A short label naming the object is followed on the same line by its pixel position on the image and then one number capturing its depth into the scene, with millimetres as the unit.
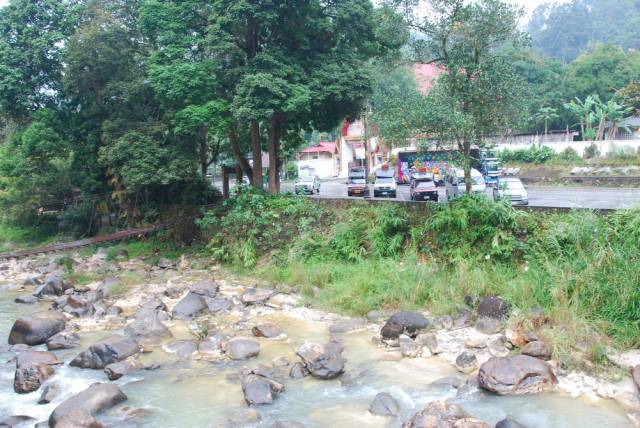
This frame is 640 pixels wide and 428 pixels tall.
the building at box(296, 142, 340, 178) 60562
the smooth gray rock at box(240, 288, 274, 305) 14914
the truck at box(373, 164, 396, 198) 30953
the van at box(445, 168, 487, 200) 23288
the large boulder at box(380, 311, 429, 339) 11352
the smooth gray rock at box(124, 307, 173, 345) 12000
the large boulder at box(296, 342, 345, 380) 9750
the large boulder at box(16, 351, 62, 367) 10597
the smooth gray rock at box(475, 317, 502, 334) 11148
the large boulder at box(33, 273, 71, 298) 17095
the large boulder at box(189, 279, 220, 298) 15852
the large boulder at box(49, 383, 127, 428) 8030
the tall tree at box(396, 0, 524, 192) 14820
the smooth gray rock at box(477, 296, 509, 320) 11516
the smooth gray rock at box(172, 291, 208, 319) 13953
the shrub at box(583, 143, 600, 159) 37631
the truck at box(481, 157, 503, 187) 25973
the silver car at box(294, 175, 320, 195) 35906
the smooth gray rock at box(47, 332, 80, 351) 11836
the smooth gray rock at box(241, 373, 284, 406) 8859
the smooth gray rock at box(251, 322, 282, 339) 12219
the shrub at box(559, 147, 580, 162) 38594
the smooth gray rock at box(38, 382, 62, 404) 9227
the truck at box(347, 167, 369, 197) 31797
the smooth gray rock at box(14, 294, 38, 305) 16609
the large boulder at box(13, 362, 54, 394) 9656
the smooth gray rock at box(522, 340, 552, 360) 9617
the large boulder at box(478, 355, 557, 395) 8711
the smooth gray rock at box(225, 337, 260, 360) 10883
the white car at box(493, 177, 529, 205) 22469
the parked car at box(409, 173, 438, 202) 26438
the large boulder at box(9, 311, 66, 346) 12305
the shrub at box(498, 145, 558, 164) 40344
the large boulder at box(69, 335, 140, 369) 10688
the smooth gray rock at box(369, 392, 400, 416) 8375
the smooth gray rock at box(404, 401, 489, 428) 7328
